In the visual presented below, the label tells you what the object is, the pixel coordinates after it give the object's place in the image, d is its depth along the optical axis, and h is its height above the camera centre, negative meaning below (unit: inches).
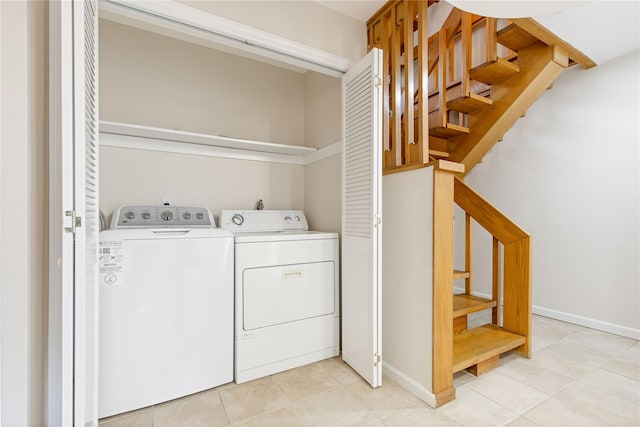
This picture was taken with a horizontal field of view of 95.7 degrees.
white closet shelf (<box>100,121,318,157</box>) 77.2 +22.4
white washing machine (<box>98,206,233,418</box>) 58.2 -22.1
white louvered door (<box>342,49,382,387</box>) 66.9 -1.7
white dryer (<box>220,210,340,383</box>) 71.1 -23.4
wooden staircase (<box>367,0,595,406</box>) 61.6 +25.1
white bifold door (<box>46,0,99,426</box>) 34.3 -0.4
